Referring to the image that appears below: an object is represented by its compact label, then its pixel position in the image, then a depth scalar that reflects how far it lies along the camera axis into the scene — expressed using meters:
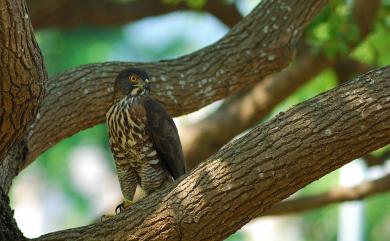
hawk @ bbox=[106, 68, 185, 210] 11.04
